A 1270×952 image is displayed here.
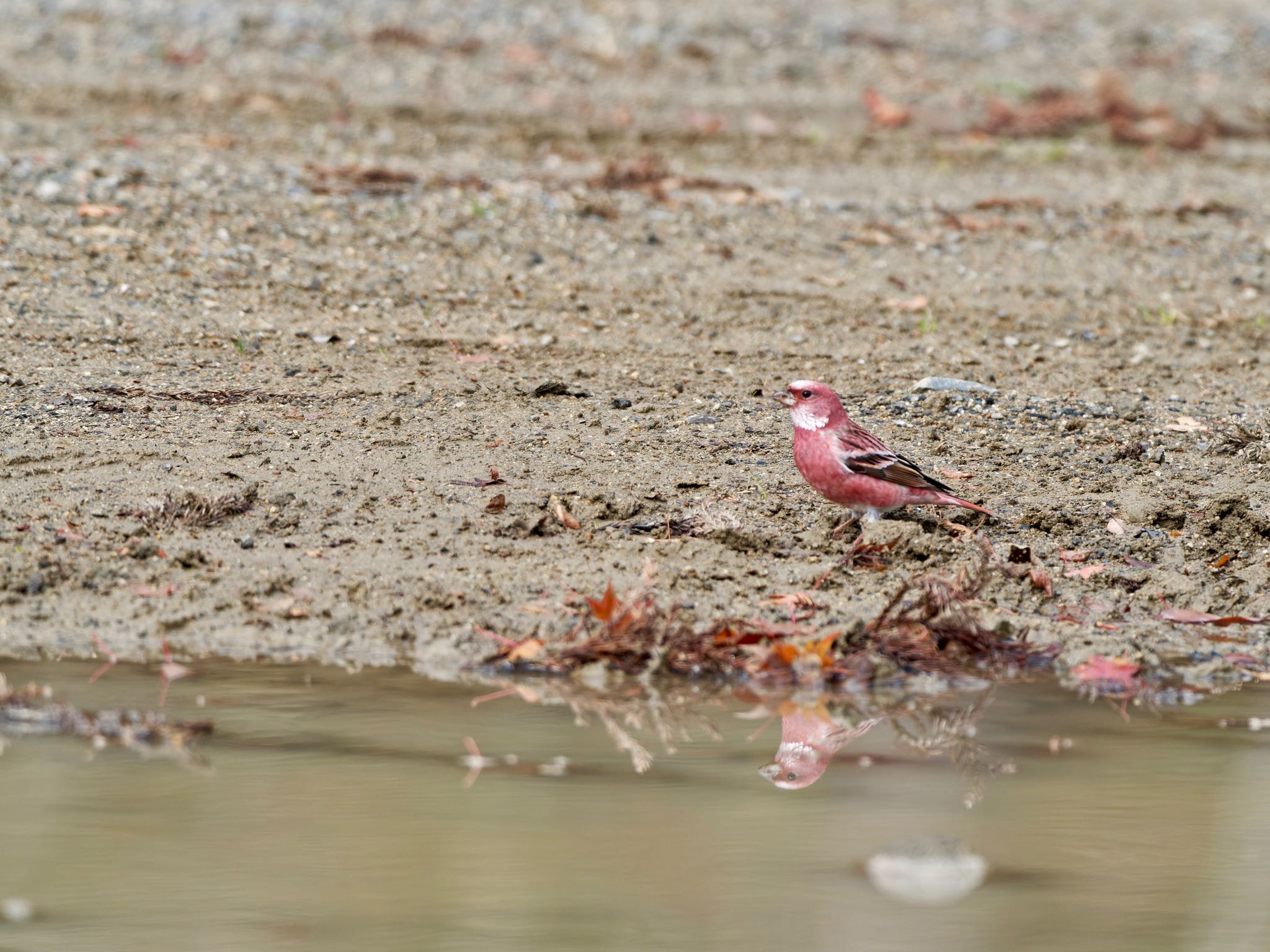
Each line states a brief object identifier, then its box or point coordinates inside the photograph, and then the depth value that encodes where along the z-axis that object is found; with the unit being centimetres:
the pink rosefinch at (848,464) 1191
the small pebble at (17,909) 719
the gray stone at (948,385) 1515
